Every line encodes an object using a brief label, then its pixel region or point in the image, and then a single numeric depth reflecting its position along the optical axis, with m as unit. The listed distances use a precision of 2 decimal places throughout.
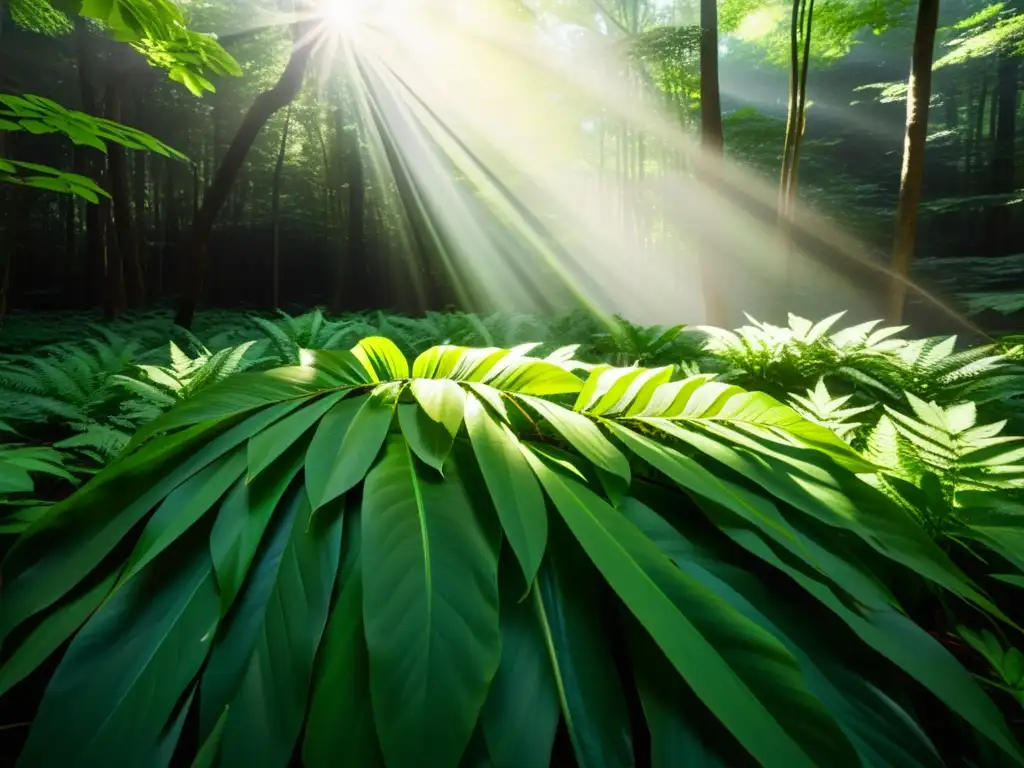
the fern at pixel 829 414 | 1.27
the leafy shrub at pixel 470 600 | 0.56
